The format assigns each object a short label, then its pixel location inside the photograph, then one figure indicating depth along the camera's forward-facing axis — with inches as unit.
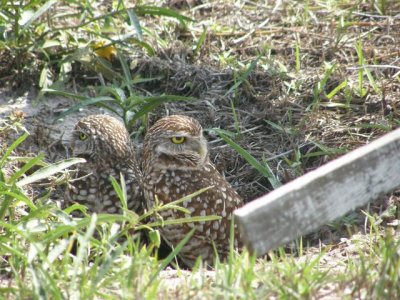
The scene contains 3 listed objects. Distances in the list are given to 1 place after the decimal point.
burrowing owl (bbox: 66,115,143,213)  468.8
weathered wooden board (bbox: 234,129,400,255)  281.0
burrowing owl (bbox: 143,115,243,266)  456.1
